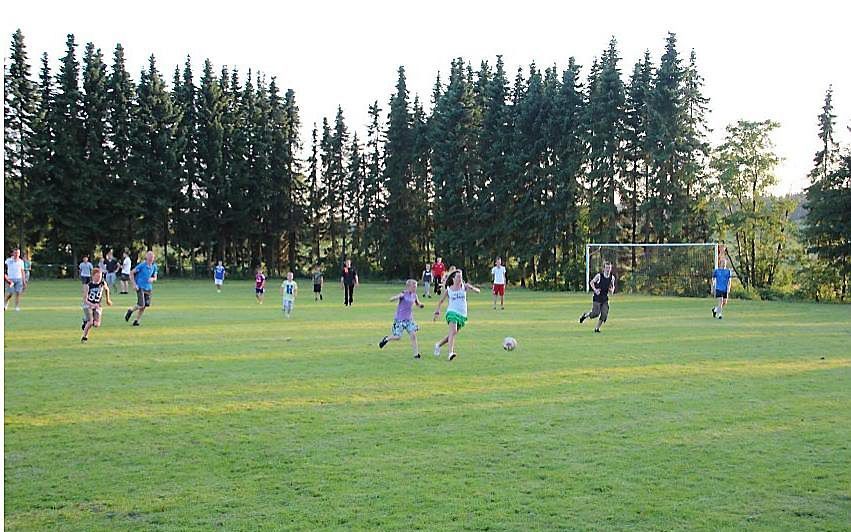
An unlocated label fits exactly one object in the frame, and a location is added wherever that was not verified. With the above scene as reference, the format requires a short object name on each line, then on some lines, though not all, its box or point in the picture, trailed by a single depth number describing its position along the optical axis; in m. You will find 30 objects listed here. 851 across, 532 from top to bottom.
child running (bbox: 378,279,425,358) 13.91
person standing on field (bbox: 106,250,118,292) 34.41
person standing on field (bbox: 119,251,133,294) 34.69
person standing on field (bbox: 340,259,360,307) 28.34
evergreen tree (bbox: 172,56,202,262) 59.73
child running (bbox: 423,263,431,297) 34.64
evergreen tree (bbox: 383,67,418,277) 57.91
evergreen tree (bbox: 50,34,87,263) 54.62
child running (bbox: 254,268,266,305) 29.38
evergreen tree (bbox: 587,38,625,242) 46.12
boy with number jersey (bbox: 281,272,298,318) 22.53
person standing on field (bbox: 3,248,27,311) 22.47
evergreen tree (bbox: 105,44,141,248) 56.95
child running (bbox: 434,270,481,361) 13.65
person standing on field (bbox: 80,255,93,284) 32.97
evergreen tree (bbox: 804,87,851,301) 36.97
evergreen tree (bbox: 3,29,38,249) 52.19
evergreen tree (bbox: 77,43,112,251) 55.66
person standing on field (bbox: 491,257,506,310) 27.05
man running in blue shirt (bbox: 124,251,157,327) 19.52
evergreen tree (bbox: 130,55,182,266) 57.25
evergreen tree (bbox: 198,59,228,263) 60.28
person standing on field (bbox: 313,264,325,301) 30.47
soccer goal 36.81
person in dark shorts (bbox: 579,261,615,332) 19.00
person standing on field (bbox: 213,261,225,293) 39.72
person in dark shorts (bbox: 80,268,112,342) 16.20
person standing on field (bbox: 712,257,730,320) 23.41
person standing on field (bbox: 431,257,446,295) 34.33
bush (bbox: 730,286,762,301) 34.95
